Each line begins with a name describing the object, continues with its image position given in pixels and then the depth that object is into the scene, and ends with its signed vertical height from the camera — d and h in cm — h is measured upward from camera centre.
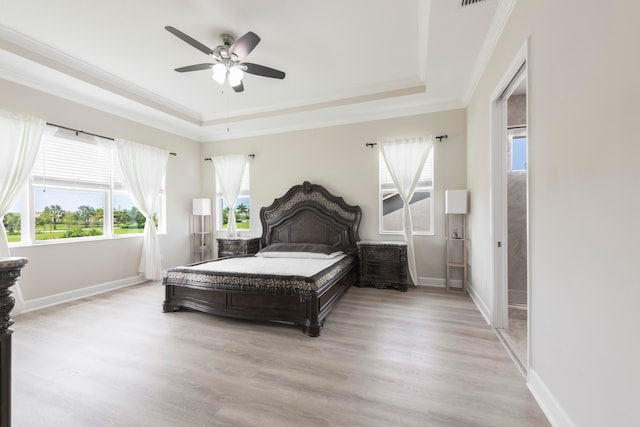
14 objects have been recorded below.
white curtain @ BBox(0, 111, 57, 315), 302 +67
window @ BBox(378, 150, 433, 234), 429 +16
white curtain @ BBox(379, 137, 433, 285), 416 +70
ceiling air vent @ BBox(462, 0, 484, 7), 213 +165
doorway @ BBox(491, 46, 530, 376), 235 -1
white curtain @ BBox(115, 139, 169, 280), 428 +50
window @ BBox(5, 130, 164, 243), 339 +29
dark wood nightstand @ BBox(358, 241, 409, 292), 402 -77
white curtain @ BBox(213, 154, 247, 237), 534 +73
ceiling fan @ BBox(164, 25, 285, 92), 249 +153
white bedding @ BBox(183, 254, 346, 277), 301 -64
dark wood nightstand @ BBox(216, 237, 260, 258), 488 -57
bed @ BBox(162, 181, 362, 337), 272 -74
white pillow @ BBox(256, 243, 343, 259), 410 -58
